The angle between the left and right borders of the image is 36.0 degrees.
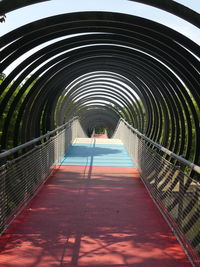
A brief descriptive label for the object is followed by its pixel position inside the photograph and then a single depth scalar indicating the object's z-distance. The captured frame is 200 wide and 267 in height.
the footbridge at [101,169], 3.42
